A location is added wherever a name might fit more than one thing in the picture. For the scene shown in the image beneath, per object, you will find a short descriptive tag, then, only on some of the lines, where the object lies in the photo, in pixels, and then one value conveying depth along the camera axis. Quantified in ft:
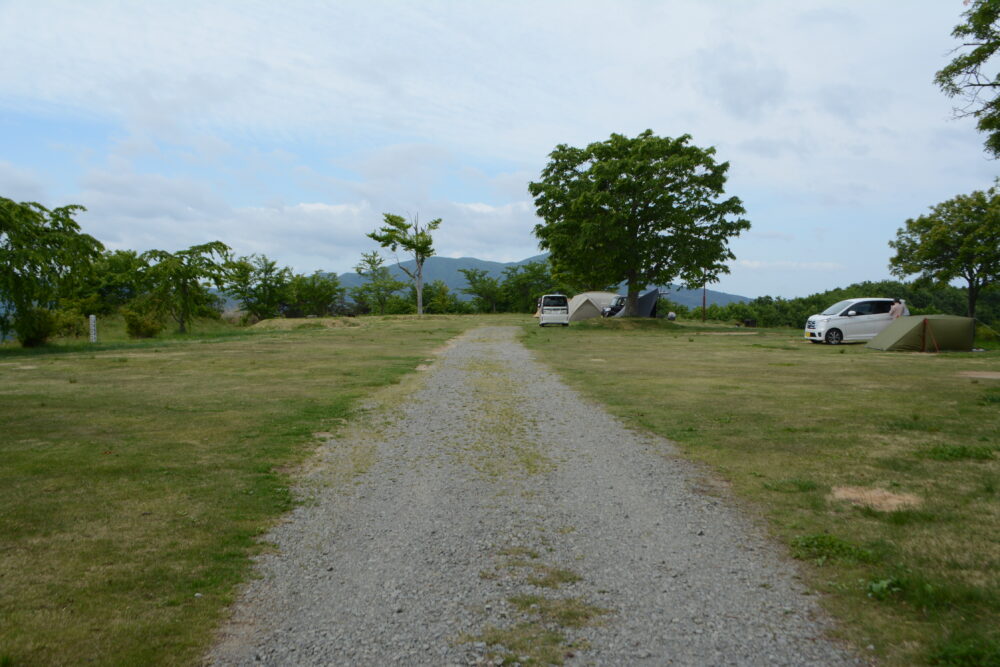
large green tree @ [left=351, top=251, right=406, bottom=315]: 239.91
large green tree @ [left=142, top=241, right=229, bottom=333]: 99.35
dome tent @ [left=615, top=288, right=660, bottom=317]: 144.52
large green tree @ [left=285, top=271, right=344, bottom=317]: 204.33
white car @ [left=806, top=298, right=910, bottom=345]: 75.10
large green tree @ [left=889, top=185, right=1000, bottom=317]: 109.81
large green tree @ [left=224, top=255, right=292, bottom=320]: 189.26
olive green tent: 62.59
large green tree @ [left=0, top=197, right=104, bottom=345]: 60.64
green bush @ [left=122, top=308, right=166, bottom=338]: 95.50
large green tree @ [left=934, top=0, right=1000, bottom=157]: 34.04
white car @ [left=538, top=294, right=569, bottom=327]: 113.50
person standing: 75.75
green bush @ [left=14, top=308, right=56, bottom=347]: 65.51
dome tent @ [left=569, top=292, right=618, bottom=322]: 152.25
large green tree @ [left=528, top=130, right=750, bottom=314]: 106.01
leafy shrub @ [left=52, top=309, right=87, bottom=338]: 73.30
